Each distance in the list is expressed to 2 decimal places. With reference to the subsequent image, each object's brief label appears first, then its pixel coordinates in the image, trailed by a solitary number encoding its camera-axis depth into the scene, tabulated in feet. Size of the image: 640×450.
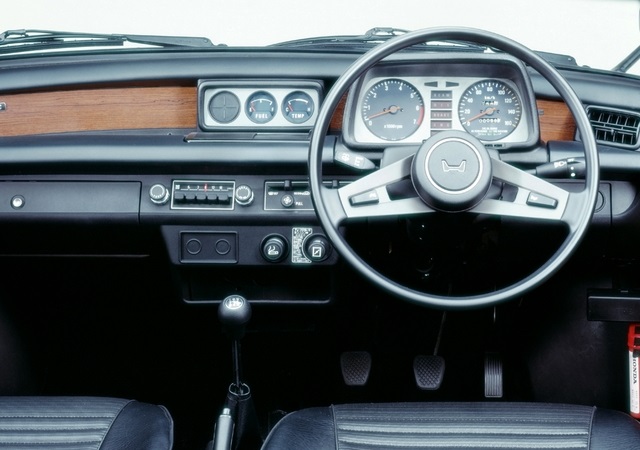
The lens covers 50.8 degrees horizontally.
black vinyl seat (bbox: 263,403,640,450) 3.87
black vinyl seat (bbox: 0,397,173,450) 3.99
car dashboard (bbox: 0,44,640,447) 4.50
